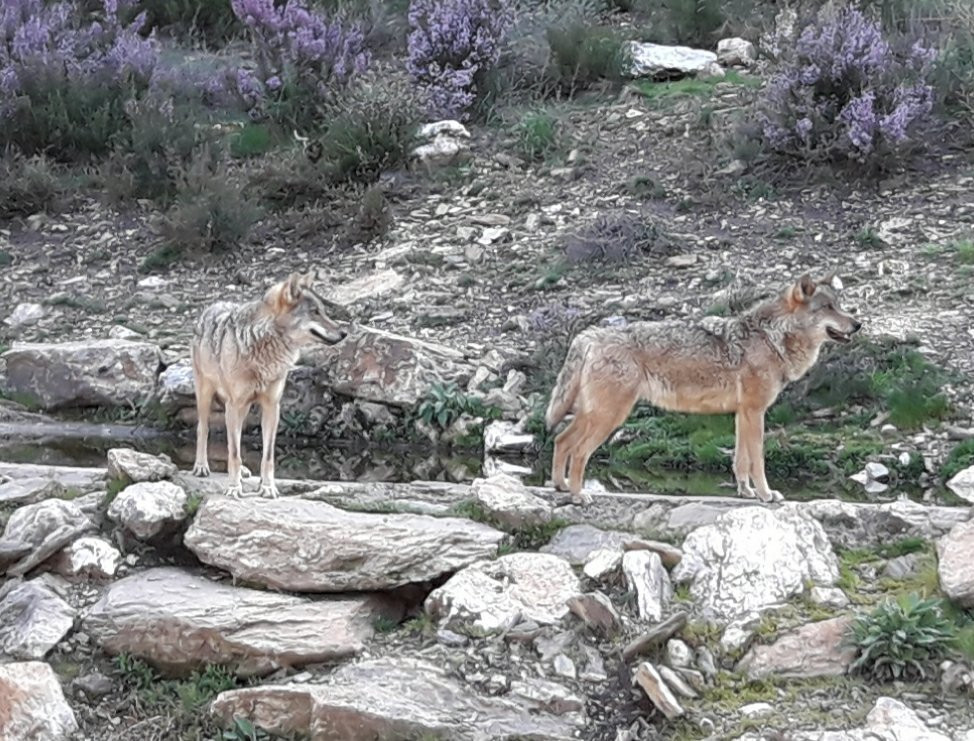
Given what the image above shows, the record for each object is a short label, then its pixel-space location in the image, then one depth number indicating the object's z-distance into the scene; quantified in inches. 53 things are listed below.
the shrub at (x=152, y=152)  564.7
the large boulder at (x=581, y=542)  261.3
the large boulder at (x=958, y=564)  235.5
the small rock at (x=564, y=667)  232.5
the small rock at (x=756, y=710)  219.9
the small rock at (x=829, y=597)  242.8
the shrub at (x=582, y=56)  605.6
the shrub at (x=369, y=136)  548.1
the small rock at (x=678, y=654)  232.1
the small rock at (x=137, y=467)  285.4
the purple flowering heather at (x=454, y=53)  589.9
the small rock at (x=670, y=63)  603.8
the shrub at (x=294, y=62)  598.9
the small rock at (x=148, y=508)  270.2
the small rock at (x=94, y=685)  243.3
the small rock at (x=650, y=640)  233.5
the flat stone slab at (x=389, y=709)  221.5
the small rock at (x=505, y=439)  394.3
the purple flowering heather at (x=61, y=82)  593.3
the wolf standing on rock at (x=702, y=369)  290.7
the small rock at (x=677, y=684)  224.7
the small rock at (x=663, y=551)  256.7
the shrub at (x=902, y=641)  223.6
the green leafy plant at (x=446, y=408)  407.5
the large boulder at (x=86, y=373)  437.4
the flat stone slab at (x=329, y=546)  256.1
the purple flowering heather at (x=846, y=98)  494.0
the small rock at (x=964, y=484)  332.5
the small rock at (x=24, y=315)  495.2
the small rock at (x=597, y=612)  239.9
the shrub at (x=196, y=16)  702.5
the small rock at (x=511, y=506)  273.3
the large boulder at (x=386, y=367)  414.9
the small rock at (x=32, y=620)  246.1
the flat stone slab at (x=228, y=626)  242.8
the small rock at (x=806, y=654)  228.5
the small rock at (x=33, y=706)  231.1
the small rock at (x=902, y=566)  250.4
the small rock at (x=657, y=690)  220.4
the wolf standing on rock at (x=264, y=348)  288.5
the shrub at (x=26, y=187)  561.0
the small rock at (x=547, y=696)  226.1
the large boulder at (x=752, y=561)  246.8
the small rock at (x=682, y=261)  466.6
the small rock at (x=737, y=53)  608.4
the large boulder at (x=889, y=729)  209.3
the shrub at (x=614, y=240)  475.8
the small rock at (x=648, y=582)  245.0
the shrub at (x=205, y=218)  522.6
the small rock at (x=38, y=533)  265.4
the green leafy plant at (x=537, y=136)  557.3
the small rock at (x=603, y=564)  253.0
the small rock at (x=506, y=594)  244.7
